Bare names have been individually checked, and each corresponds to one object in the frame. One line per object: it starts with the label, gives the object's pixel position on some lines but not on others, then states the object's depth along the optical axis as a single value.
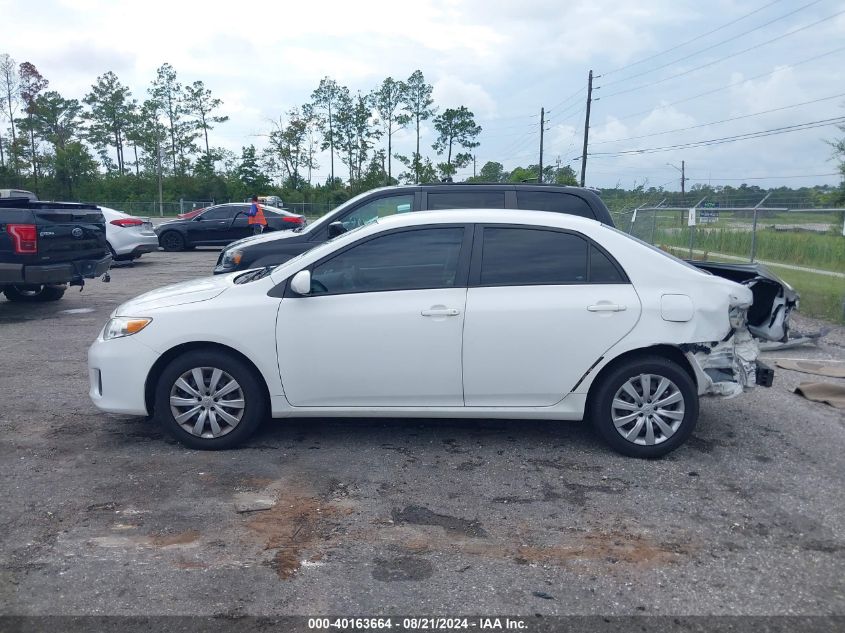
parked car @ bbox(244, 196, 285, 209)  37.53
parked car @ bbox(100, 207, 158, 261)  17.84
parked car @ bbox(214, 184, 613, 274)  8.59
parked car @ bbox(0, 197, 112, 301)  9.79
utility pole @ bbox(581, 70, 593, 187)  42.41
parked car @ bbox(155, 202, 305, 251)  23.52
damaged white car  5.11
